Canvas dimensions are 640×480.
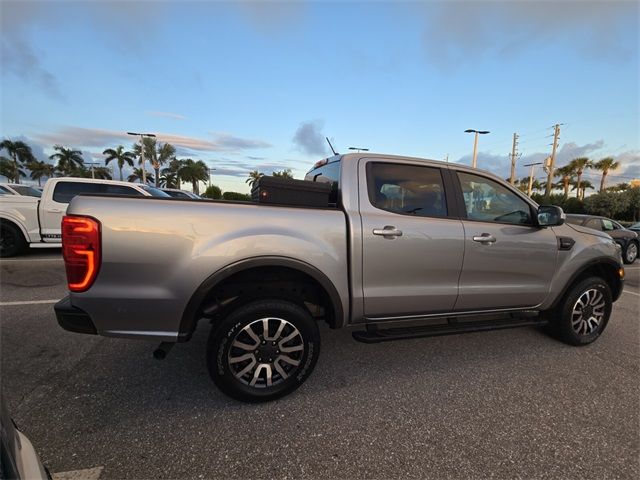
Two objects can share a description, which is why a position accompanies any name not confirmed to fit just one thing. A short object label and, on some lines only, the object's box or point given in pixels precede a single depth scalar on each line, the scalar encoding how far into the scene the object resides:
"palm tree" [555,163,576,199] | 51.81
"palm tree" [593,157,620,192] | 47.20
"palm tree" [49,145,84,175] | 60.06
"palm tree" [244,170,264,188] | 71.66
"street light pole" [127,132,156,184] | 35.62
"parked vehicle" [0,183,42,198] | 9.09
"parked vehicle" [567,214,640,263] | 10.30
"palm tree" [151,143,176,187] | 45.83
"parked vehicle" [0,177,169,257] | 7.39
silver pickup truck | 2.24
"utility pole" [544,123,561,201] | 36.72
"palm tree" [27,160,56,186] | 66.81
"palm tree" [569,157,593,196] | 50.06
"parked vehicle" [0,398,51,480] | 0.98
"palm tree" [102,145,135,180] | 53.34
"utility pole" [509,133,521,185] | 41.84
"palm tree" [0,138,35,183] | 55.50
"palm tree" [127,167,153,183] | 58.03
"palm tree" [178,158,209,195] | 50.06
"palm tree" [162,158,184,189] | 48.38
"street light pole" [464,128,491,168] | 26.78
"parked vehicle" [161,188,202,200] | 13.24
